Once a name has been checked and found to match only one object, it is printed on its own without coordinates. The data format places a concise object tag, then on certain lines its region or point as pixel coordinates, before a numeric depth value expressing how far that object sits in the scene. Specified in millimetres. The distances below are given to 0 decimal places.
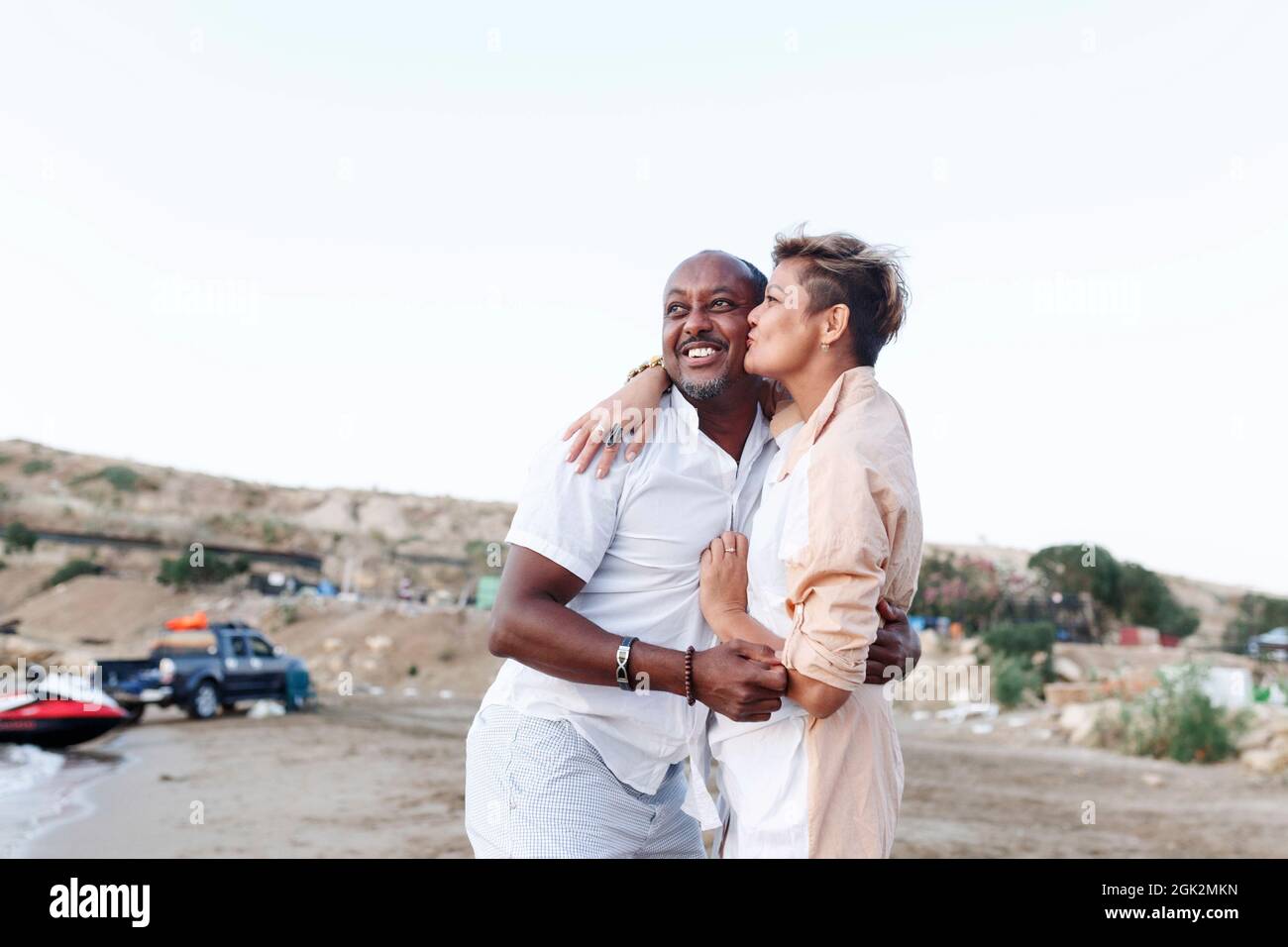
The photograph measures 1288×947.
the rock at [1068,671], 22438
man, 2705
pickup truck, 15758
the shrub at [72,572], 31641
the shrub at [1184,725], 14914
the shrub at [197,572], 30031
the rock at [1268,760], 13875
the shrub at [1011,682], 20047
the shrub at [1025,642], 22820
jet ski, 13336
